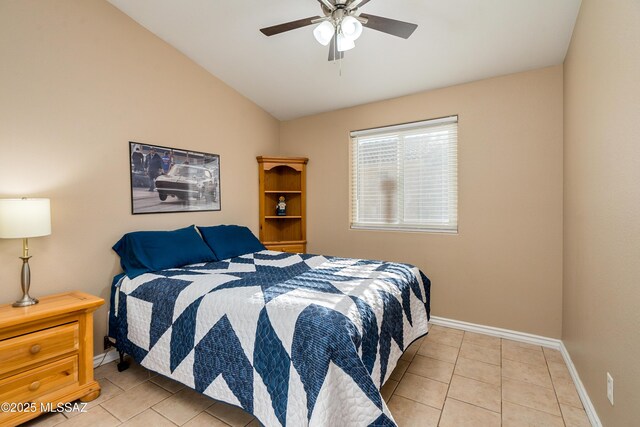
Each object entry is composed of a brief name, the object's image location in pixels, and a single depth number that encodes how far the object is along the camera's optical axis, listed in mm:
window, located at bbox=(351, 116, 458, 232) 3137
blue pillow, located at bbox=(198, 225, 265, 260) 2965
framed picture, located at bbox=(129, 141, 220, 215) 2660
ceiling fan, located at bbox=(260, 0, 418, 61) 1798
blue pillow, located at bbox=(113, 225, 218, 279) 2365
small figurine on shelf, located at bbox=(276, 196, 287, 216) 4082
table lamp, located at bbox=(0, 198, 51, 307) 1725
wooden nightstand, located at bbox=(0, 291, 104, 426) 1620
